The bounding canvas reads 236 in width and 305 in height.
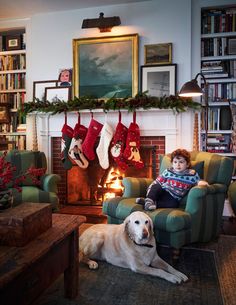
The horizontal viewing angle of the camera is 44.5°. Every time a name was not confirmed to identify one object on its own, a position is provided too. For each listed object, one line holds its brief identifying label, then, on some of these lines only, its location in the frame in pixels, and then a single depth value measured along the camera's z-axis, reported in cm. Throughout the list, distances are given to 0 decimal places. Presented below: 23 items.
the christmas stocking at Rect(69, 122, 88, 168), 375
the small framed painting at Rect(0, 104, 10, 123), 424
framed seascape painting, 377
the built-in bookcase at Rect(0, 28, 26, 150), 427
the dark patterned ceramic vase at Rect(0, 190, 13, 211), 151
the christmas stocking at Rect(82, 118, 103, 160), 373
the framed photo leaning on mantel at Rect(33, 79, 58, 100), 404
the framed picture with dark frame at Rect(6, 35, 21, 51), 431
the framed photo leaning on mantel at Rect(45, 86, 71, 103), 399
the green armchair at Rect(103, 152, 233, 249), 218
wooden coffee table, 115
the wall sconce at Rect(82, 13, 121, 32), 364
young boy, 258
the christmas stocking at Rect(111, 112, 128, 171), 359
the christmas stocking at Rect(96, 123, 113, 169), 370
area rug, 174
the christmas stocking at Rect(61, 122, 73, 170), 381
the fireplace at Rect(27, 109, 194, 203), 367
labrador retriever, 198
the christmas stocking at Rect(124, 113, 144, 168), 356
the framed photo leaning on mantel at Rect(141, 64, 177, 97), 364
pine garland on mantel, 350
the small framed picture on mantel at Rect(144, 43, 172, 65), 365
